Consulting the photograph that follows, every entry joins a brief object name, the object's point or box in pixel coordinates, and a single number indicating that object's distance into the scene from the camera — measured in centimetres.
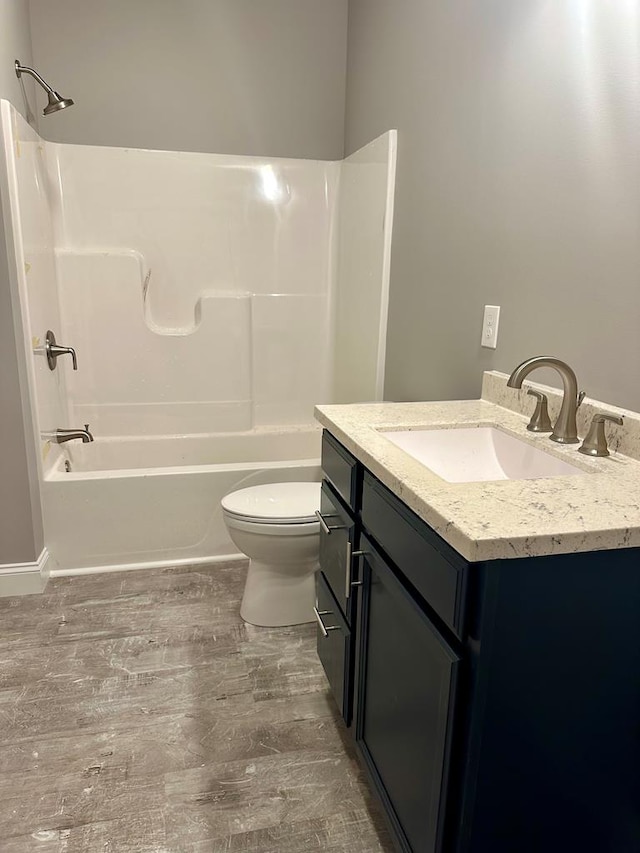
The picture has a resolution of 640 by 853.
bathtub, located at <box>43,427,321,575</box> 252
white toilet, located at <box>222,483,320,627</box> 207
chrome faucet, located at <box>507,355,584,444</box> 130
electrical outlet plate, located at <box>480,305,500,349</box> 178
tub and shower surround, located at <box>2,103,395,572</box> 259
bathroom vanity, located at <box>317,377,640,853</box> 90
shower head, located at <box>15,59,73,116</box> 237
